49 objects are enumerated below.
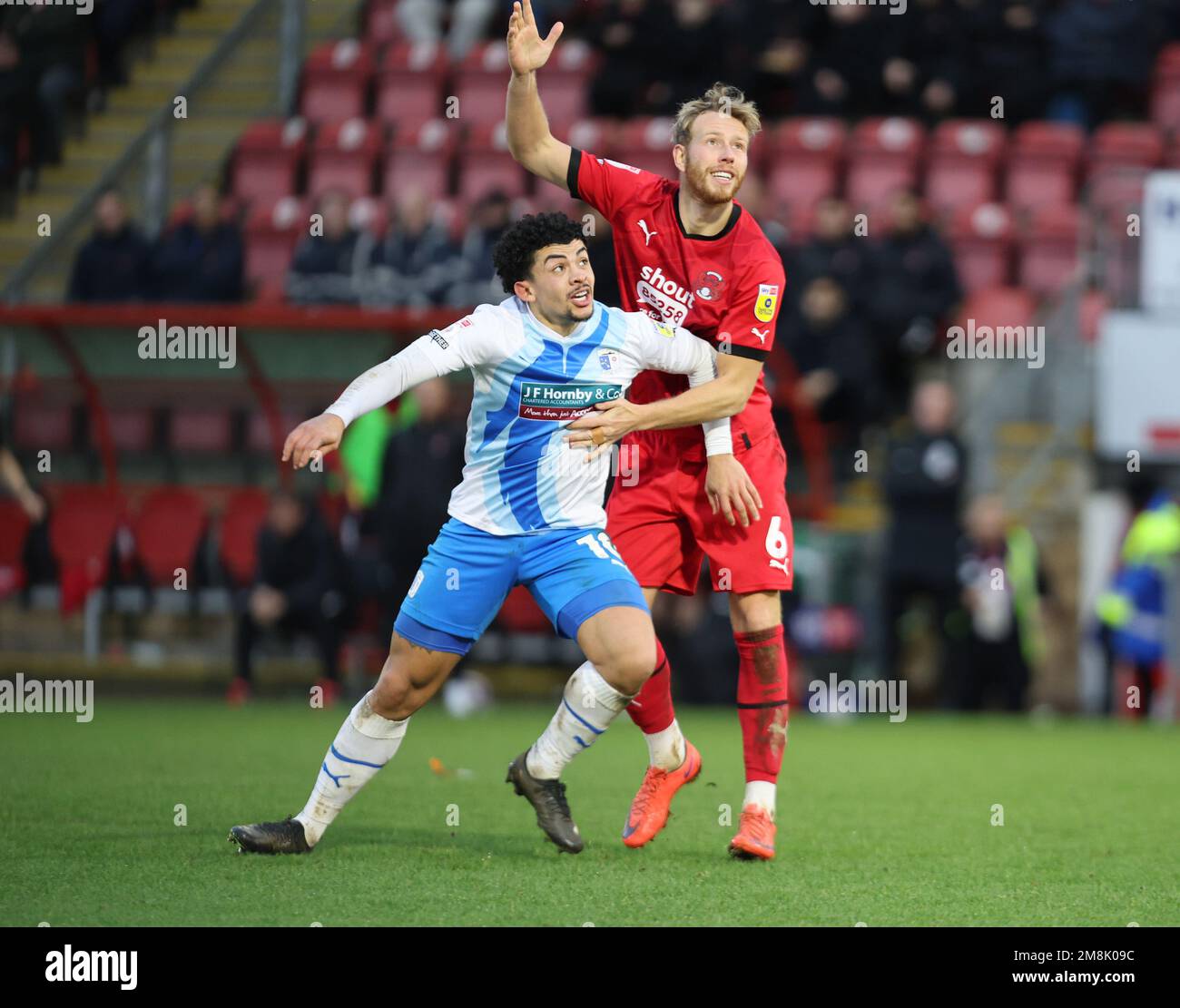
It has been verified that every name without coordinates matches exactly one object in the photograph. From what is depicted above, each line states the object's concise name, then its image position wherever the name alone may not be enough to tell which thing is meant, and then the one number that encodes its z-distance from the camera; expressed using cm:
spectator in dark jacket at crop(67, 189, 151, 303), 1448
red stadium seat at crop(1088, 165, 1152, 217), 1399
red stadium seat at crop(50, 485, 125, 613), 1336
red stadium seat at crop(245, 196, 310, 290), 1552
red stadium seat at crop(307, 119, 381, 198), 1631
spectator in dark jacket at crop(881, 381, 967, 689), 1289
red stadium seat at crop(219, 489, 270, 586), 1354
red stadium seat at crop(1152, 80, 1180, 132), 1656
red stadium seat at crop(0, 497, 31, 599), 1337
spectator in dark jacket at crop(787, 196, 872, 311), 1363
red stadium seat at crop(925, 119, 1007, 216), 1584
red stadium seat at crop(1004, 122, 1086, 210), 1585
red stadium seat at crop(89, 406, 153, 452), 1366
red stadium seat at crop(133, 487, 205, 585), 1348
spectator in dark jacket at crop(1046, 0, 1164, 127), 1614
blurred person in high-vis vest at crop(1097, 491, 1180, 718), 1304
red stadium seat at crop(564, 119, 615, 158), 1539
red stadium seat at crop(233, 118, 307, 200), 1673
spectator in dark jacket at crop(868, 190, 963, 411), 1355
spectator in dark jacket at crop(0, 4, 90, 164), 1716
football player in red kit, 630
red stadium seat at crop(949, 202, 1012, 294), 1514
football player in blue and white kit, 591
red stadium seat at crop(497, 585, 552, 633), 1349
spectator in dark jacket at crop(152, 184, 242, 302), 1430
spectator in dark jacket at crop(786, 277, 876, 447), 1316
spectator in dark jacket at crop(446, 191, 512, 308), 1348
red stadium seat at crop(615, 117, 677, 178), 1525
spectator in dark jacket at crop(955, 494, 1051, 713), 1297
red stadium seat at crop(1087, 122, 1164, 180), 1567
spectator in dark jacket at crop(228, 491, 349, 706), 1286
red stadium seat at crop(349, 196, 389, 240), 1488
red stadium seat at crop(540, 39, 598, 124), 1670
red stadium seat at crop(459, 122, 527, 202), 1609
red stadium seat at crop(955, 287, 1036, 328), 1408
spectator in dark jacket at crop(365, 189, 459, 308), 1370
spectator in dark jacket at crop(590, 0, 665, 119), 1653
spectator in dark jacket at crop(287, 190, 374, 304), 1397
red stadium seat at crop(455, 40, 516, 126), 1700
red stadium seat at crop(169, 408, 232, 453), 1366
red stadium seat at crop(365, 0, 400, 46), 1830
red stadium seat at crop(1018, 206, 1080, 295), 1522
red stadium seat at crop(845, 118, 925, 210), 1566
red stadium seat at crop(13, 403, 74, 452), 1361
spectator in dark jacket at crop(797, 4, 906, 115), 1614
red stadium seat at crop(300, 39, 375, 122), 1744
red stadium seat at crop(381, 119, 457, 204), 1625
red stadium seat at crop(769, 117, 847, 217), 1577
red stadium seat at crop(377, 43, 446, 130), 1722
